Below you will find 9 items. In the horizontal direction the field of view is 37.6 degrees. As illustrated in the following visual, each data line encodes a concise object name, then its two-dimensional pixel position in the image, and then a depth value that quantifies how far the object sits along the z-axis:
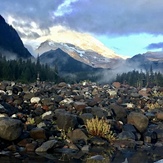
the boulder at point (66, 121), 12.03
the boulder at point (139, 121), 13.50
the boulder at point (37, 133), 10.49
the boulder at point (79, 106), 16.79
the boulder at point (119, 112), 15.42
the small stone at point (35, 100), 19.47
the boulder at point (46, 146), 9.34
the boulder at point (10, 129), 9.65
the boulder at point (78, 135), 10.92
